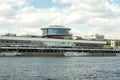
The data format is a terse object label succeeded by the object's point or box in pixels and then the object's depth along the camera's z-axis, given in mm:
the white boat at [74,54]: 92503
